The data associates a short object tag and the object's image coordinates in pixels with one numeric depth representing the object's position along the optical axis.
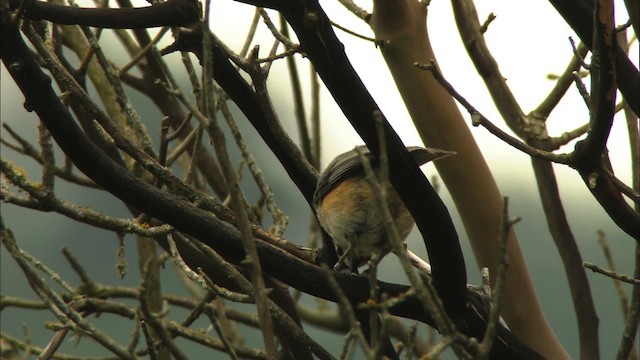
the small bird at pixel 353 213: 7.83
